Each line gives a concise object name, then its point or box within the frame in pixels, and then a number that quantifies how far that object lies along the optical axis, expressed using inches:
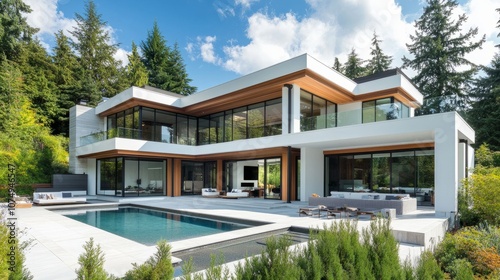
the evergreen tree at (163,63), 1469.0
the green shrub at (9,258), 101.5
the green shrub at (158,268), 118.3
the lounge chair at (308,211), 436.7
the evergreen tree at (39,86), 1070.4
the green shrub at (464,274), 138.3
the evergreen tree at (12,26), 1072.4
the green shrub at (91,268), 104.5
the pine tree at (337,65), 1543.2
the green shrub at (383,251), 142.3
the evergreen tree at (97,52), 1347.2
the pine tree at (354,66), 1462.8
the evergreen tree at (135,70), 1347.2
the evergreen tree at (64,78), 1155.3
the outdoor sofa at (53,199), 623.8
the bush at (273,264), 119.3
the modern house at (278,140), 542.9
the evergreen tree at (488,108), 950.4
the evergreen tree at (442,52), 1119.0
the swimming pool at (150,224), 349.1
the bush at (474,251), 204.5
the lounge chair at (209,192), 791.1
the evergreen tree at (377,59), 1407.5
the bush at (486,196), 372.9
